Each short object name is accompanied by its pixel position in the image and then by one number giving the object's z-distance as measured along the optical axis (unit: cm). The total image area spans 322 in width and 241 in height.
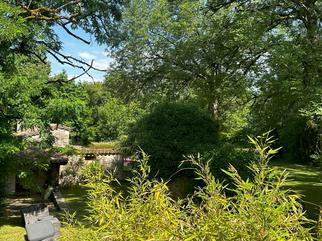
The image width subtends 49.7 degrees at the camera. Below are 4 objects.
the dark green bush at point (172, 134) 1023
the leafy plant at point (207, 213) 134
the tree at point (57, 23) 722
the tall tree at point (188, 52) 1155
